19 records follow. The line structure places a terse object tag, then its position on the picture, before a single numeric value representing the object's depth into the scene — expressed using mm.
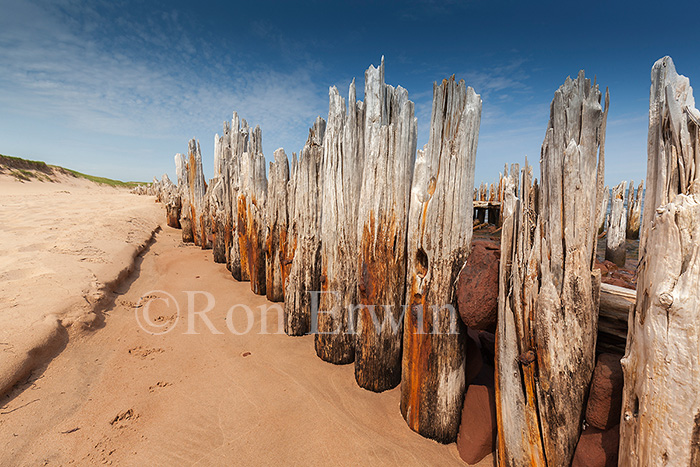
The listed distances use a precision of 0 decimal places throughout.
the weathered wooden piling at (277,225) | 4645
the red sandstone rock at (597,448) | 1619
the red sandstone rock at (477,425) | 2215
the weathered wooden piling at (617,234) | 9273
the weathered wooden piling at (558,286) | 1643
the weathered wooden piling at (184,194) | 8898
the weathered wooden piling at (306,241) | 3830
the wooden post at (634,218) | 13961
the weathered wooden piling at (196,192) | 8273
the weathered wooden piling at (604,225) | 15611
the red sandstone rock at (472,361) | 2561
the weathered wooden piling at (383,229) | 2678
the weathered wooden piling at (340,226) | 3197
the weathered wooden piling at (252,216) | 5215
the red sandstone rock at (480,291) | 2125
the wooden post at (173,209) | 10281
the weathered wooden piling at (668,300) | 1252
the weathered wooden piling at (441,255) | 2199
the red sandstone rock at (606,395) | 1632
